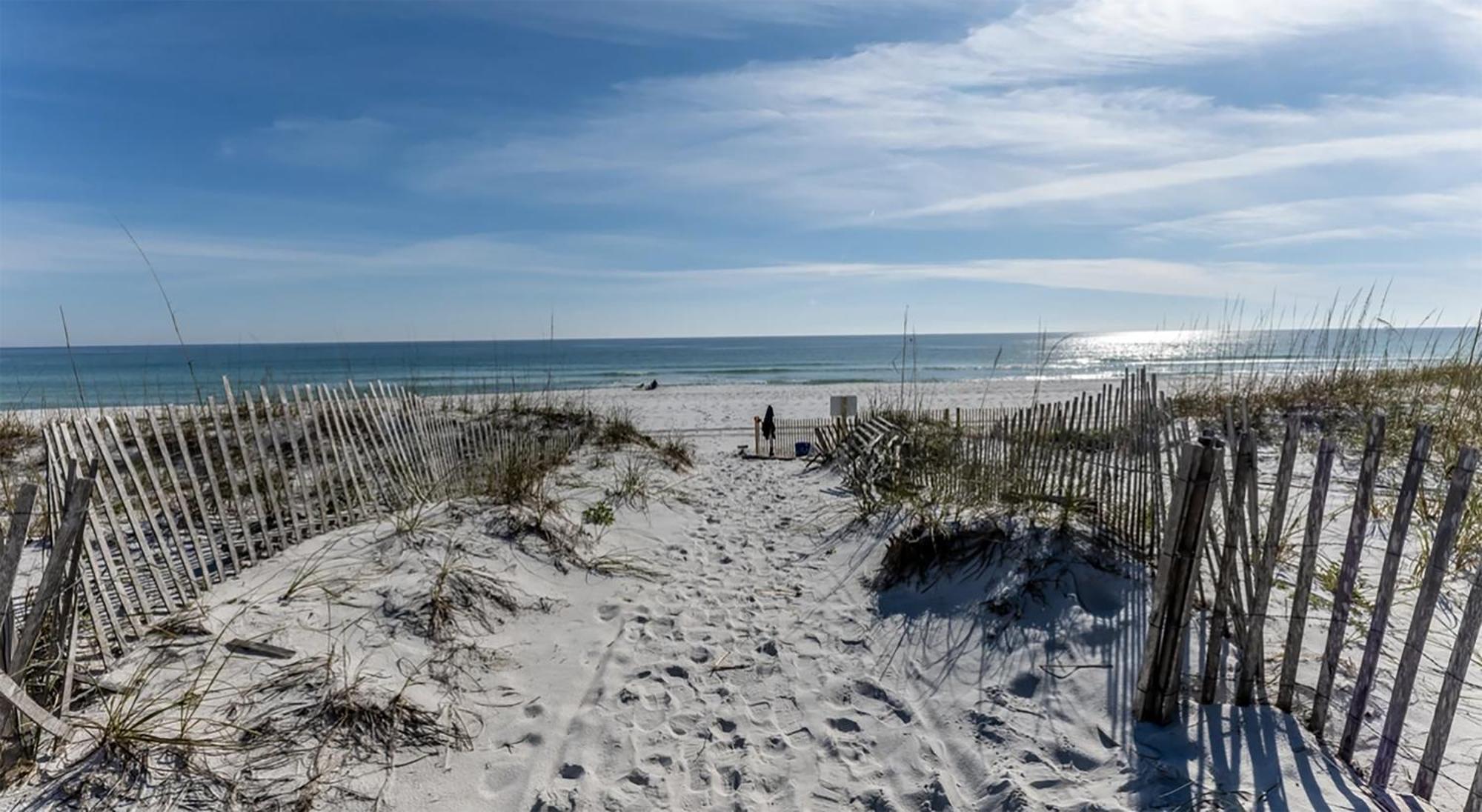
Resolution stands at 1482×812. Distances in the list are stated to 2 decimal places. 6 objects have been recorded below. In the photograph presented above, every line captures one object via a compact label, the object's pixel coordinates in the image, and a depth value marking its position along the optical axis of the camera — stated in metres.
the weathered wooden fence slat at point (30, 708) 2.38
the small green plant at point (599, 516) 6.32
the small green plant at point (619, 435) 10.24
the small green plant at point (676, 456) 10.05
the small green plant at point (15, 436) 9.88
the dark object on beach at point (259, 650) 3.49
